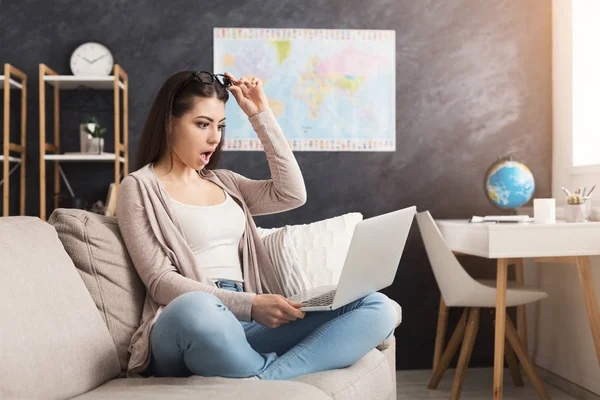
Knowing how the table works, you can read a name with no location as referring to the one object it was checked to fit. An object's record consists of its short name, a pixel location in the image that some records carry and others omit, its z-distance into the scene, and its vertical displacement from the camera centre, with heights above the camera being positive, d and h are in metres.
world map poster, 3.58 +0.57
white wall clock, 3.47 +0.65
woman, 1.72 -0.18
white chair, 3.04 -0.42
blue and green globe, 3.34 +0.06
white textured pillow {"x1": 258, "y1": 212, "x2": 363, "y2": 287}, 2.50 -0.18
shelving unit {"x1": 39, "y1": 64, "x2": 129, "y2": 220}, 3.28 +0.34
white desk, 2.73 -0.19
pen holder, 2.86 -0.06
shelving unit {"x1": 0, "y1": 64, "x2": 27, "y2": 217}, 3.27 +0.24
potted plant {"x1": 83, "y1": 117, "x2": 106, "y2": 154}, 3.36 +0.27
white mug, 2.90 -0.06
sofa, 1.52 -0.31
